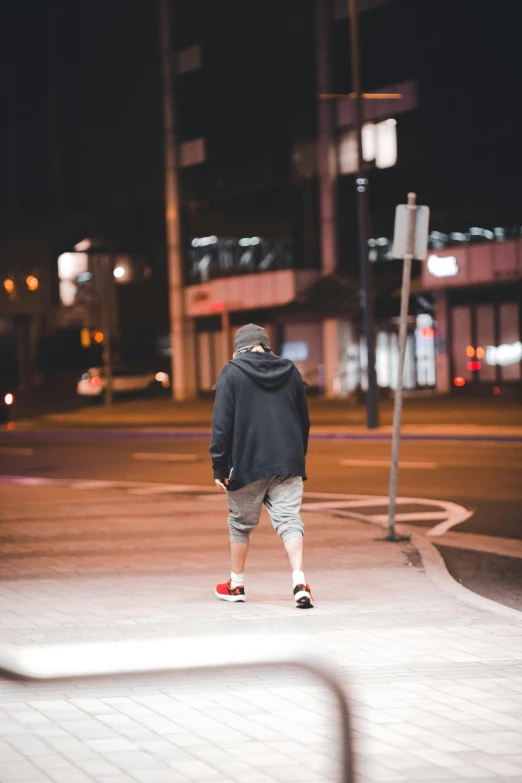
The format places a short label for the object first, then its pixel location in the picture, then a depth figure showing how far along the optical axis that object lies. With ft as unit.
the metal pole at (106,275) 209.56
